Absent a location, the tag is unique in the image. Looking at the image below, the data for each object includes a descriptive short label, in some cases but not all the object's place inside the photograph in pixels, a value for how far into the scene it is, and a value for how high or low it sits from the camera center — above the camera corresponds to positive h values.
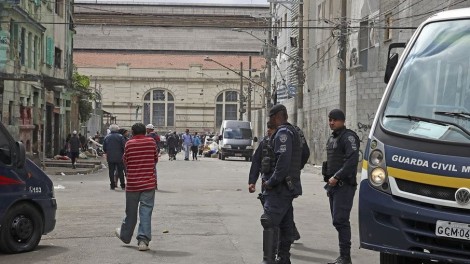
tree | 52.50 +1.45
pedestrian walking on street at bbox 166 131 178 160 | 45.06 -1.18
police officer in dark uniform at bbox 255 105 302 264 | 8.59 -0.59
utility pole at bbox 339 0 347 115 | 28.34 +2.09
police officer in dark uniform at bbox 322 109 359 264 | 9.32 -0.61
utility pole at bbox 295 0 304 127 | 39.84 +2.19
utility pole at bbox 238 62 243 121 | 74.44 +1.82
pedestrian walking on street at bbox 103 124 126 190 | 21.27 -0.64
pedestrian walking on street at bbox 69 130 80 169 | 32.19 -1.02
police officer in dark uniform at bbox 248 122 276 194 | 8.84 -0.40
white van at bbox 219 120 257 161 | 50.41 -1.03
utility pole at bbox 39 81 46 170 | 37.52 +0.61
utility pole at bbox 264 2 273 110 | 55.13 +3.52
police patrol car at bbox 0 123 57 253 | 10.22 -1.00
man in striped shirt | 10.76 -0.86
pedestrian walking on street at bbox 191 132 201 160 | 46.79 -1.26
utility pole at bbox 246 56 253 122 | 69.47 +1.84
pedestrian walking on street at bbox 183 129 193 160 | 45.22 -1.00
